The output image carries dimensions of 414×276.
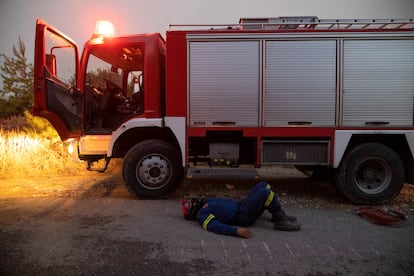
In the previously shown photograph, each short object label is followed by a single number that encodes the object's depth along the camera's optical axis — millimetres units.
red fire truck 5414
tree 21297
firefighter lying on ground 4035
